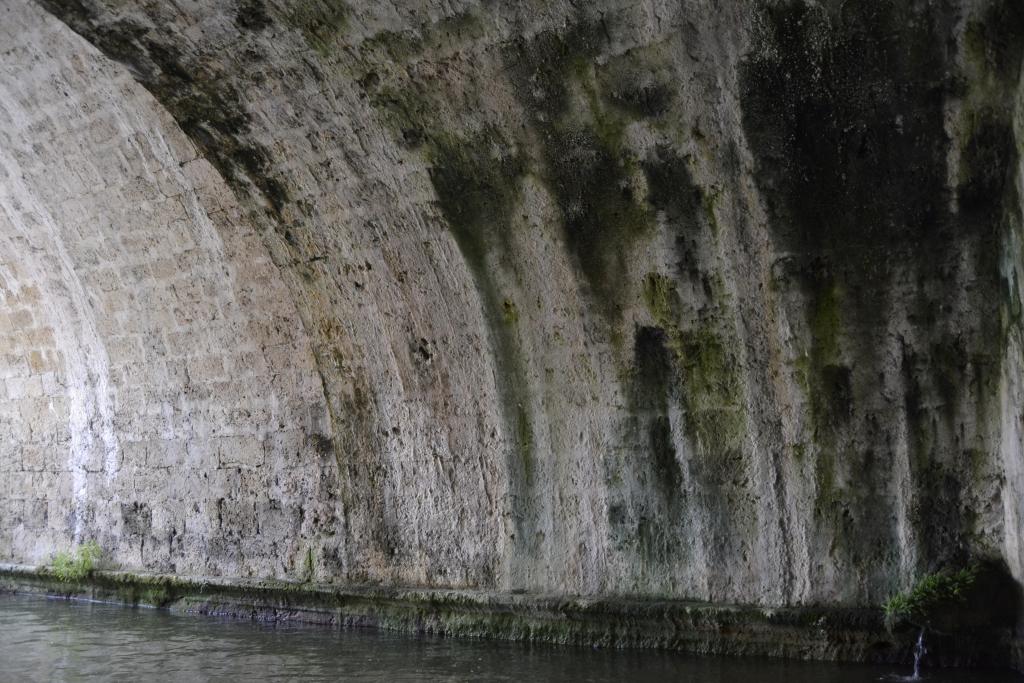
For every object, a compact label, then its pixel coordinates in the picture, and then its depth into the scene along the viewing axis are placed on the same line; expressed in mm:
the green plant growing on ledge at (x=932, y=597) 4633
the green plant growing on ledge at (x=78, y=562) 8219
